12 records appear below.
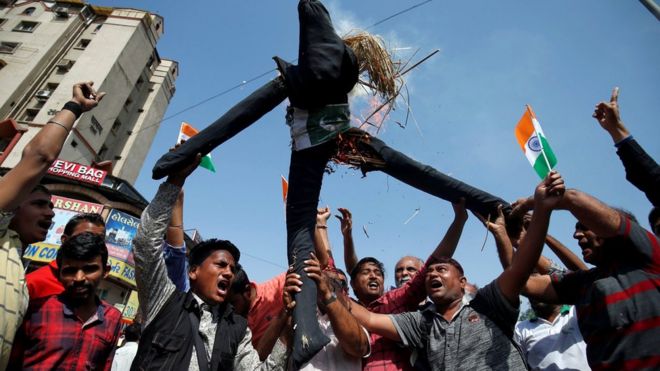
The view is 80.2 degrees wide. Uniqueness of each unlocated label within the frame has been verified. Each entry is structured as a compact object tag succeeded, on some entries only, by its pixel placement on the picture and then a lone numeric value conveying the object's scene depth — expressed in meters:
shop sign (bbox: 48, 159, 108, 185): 21.92
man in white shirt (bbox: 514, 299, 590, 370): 3.28
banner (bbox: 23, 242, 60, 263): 18.38
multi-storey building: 21.11
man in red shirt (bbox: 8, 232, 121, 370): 2.26
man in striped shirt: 2.04
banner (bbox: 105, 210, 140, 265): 20.20
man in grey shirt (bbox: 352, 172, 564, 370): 2.33
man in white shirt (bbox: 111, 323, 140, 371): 4.65
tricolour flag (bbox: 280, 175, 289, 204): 4.66
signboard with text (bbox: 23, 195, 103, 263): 18.55
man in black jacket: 2.18
